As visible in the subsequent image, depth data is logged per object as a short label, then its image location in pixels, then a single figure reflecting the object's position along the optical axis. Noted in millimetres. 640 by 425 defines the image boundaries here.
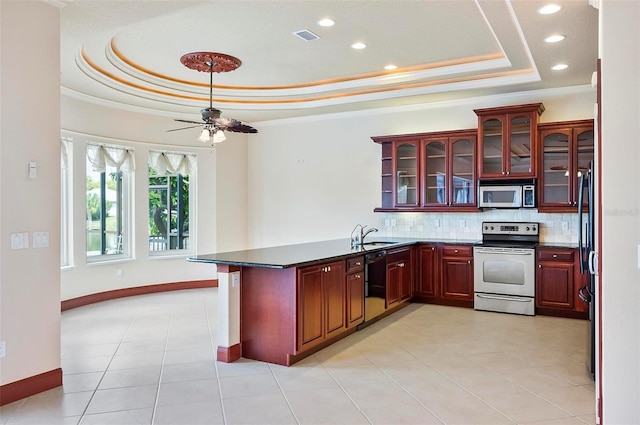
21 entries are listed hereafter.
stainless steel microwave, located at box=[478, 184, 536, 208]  5770
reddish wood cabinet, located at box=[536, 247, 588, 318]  5375
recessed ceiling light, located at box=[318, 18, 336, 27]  4168
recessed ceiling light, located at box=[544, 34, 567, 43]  4109
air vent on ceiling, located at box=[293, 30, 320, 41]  4457
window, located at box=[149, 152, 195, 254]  7406
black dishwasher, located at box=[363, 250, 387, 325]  5012
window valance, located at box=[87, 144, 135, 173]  6527
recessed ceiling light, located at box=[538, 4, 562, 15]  3508
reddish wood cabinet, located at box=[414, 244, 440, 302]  6234
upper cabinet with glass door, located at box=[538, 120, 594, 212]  5523
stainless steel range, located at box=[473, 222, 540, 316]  5617
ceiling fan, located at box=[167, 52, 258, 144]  4797
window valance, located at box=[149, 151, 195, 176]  7293
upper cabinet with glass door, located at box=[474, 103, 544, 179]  5746
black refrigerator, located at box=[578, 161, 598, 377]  3330
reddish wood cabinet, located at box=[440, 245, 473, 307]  6023
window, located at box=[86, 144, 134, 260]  6625
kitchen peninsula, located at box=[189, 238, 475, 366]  3922
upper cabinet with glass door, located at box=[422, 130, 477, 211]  6211
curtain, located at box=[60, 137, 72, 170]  6074
